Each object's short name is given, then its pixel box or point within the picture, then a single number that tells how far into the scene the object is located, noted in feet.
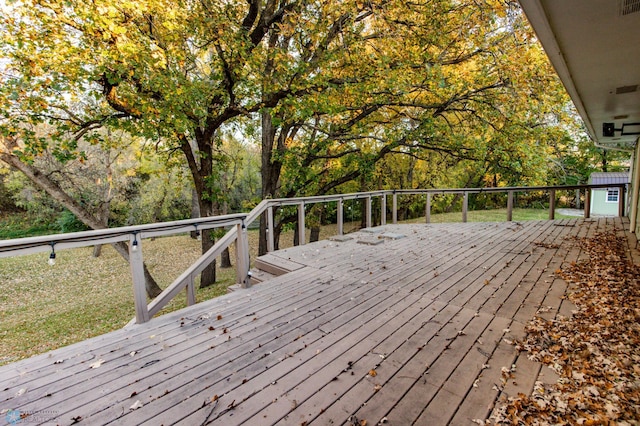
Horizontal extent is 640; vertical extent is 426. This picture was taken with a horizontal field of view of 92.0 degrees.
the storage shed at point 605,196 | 49.29
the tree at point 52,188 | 21.39
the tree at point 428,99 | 21.15
